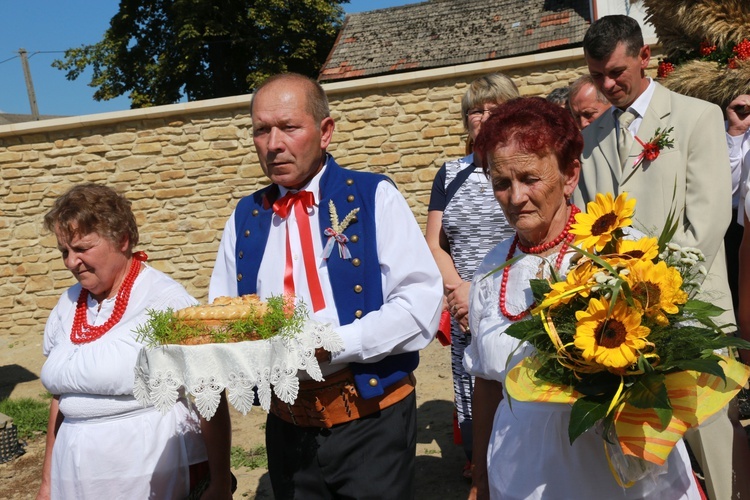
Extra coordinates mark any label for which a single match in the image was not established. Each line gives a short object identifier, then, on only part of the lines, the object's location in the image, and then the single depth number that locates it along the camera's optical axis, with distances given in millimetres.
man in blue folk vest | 2520
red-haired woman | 2074
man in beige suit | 3002
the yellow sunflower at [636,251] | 1898
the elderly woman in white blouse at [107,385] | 3041
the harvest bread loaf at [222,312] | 2193
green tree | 22812
